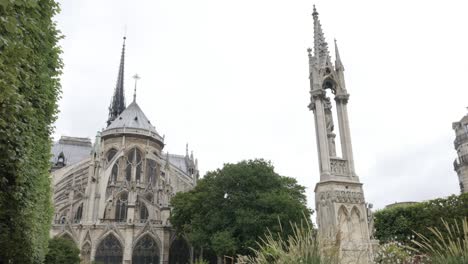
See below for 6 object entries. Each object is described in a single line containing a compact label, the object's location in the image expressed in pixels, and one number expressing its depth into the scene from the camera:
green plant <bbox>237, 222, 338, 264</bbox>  4.92
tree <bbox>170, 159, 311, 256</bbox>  25.89
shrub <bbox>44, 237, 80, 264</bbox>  26.69
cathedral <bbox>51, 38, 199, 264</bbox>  37.97
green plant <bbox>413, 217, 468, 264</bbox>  4.62
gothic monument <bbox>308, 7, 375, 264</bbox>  8.95
